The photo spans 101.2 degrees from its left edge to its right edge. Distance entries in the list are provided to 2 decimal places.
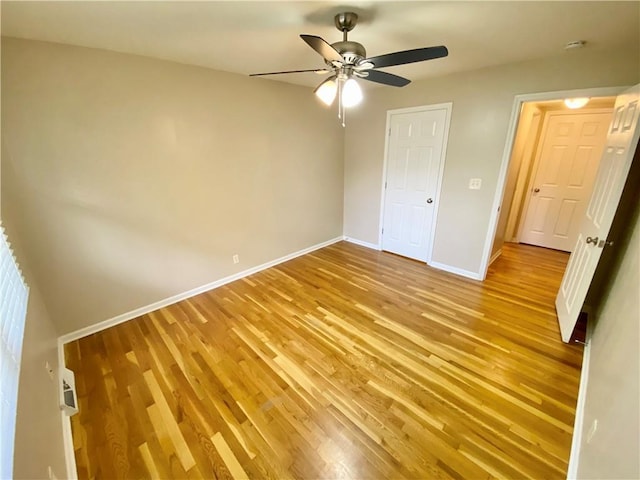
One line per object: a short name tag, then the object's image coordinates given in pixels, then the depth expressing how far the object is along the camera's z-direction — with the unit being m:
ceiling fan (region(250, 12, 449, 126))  1.45
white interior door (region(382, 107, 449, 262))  3.37
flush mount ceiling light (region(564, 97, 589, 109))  3.50
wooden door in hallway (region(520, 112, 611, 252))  3.87
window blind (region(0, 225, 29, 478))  0.78
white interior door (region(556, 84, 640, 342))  1.81
